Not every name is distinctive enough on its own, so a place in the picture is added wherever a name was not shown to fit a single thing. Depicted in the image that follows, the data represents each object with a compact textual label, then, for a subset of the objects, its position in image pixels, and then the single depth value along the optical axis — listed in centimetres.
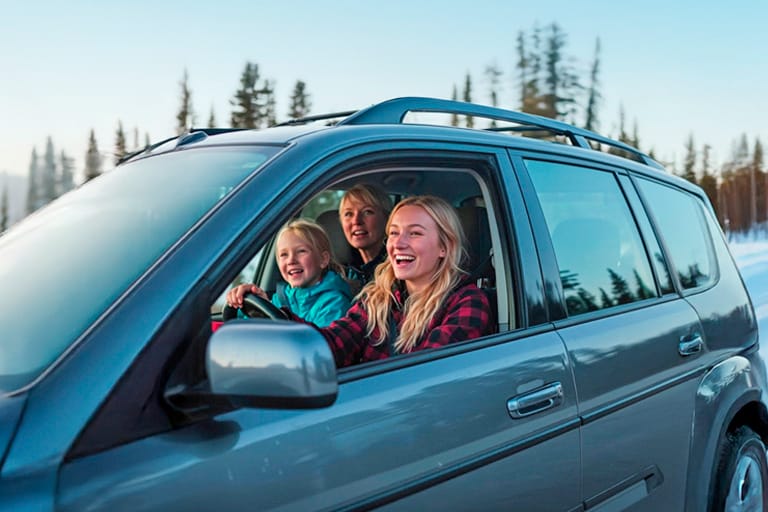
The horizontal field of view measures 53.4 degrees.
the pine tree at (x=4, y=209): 7175
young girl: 312
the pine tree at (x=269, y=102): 6791
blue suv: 132
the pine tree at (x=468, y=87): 9369
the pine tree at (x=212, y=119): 6884
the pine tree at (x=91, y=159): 5943
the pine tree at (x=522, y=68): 7431
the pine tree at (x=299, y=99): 7562
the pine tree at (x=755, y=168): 9750
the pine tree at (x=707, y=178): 9119
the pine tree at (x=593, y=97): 7356
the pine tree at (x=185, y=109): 6412
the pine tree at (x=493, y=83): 7950
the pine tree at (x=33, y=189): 6738
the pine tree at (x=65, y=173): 5969
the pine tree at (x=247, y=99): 6756
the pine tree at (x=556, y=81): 7356
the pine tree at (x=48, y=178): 6512
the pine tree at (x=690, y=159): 9512
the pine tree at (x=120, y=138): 6094
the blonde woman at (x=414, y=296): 235
